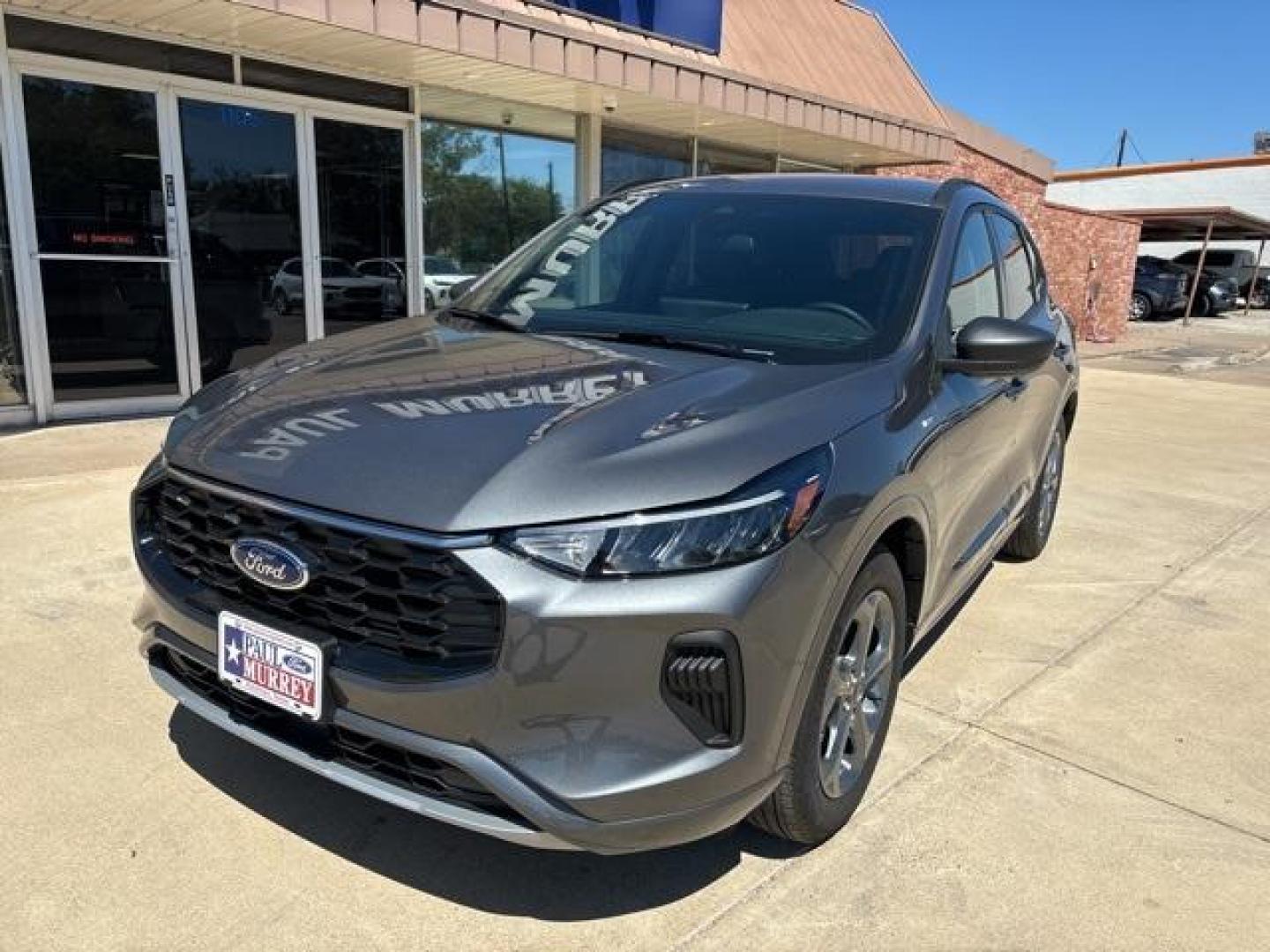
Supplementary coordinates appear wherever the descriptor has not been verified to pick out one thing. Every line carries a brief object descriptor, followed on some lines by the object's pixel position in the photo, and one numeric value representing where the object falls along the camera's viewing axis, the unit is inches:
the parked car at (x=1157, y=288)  1079.6
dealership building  265.7
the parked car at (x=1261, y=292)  1412.4
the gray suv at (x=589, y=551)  76.1
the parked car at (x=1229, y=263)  1272.1
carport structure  966.4
